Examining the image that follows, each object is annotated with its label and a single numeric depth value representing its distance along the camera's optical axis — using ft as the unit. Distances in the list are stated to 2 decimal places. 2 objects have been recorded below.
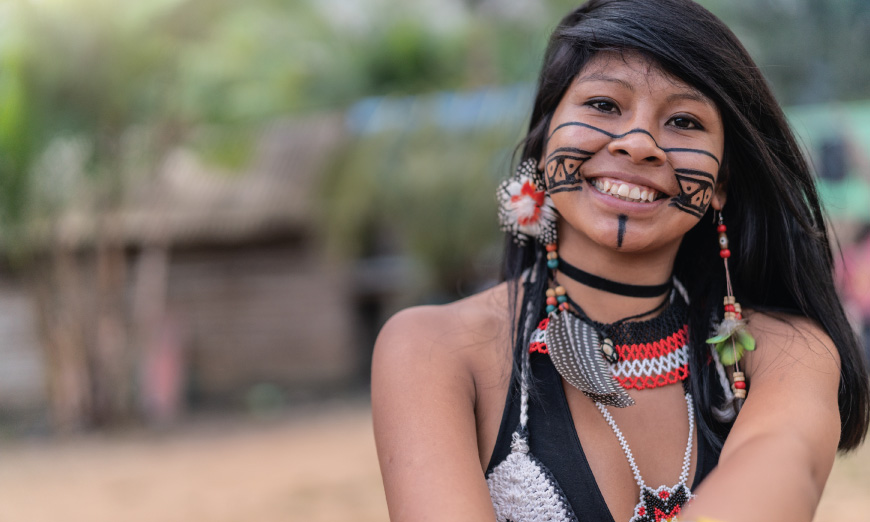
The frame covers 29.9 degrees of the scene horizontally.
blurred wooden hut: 20.31
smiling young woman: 3.88
